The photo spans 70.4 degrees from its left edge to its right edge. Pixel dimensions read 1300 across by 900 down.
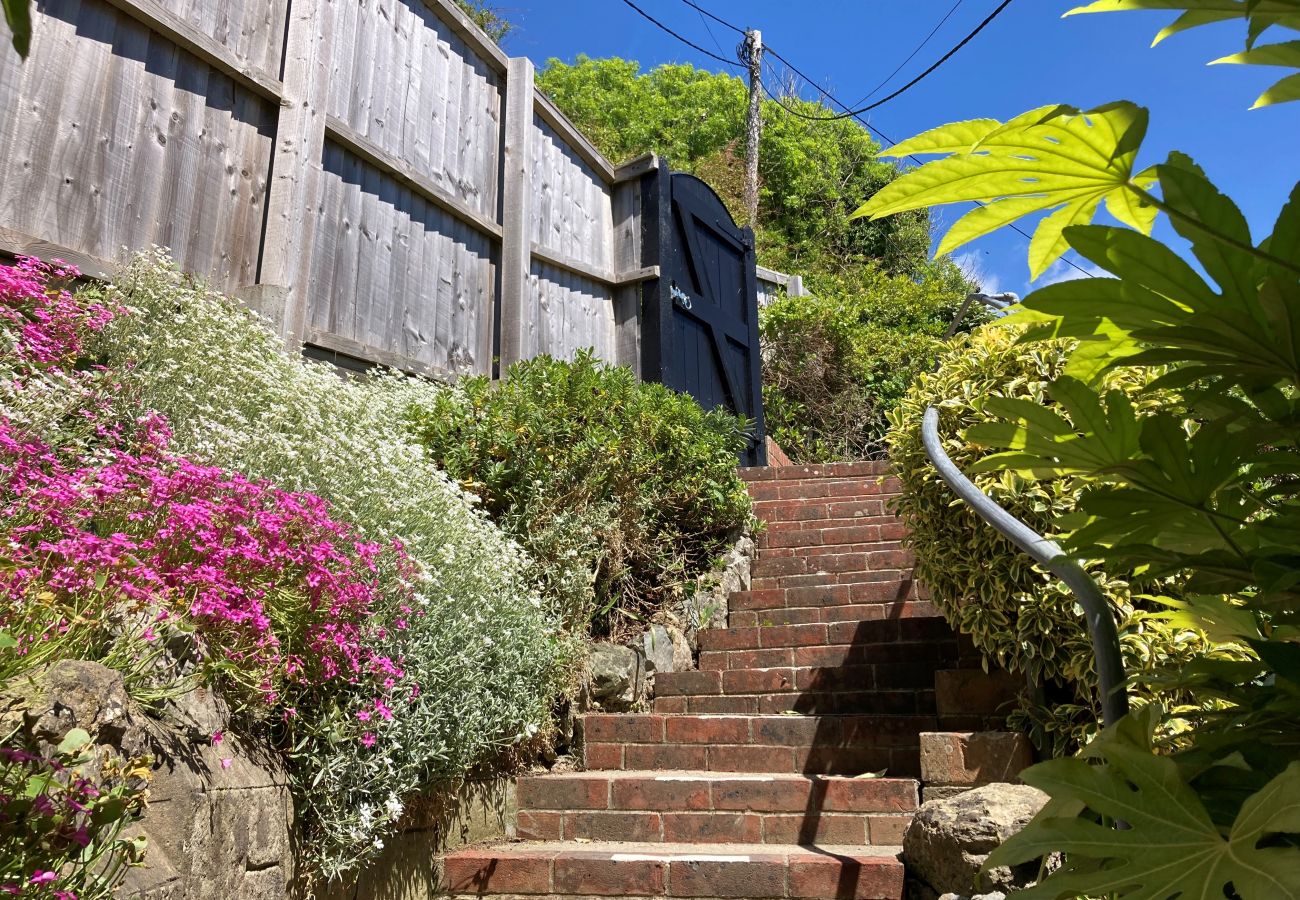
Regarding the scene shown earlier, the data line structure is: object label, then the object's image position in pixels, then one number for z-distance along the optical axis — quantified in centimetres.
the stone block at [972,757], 327
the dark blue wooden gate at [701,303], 796
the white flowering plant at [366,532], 281
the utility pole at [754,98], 1714
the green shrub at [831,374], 1286
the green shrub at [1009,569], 305
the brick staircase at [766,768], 332
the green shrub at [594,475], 485
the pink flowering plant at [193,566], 210
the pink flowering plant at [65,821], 152
